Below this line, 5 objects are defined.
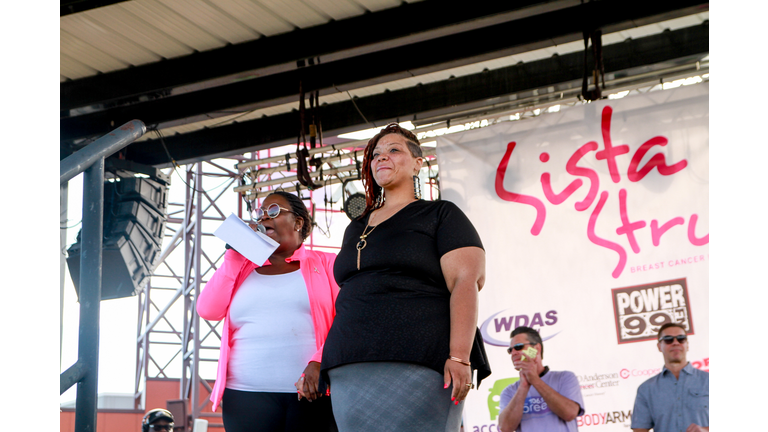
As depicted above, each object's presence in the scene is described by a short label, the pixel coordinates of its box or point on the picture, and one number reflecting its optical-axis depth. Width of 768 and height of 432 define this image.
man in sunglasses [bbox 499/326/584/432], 3.84
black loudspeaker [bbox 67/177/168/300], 5.98
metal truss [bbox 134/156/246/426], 11.16
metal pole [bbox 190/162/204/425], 10.57
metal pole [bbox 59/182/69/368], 5.32
